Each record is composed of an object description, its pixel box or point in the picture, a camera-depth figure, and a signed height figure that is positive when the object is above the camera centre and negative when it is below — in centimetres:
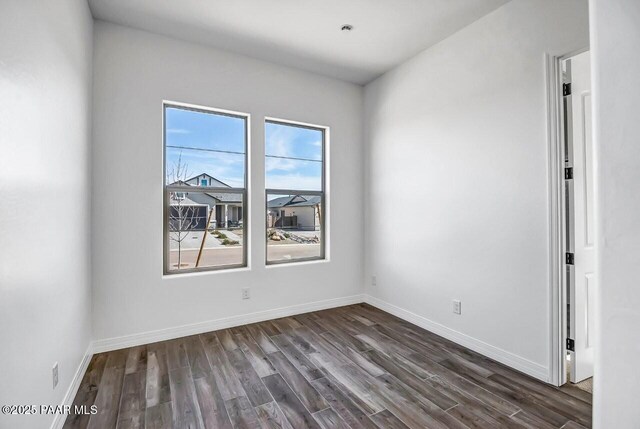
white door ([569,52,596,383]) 221 -7
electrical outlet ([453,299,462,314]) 288 -84
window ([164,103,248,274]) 312 +32
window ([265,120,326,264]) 369 +33
